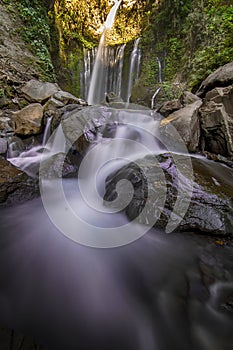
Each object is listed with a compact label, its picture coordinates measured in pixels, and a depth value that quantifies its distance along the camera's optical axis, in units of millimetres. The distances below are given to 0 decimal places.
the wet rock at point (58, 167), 4277
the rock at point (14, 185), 3322
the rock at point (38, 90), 6941
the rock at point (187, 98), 5754
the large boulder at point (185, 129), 4492
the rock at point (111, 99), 9080
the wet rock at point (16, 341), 1268
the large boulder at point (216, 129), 4523
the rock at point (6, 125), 5520
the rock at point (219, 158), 4262
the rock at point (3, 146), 4871
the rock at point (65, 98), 6652
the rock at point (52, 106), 6049
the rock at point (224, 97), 4675
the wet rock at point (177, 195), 2506
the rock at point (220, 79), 5188
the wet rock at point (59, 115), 5574
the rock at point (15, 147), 4996
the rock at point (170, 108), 6117
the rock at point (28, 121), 5531
